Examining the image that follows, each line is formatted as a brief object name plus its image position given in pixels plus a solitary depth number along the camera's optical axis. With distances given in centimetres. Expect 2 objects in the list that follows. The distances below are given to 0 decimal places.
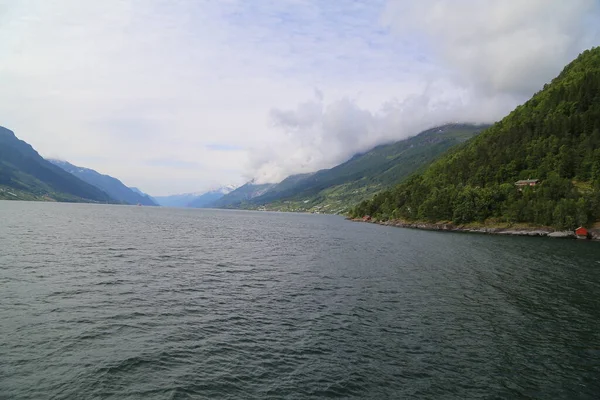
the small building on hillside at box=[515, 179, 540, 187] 16426
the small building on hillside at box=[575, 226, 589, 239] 12244
